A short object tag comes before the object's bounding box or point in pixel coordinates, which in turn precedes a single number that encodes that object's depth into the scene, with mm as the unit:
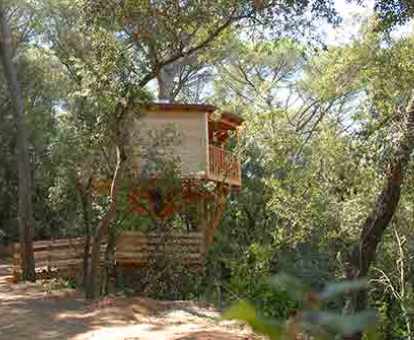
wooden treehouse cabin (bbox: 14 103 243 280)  15203
